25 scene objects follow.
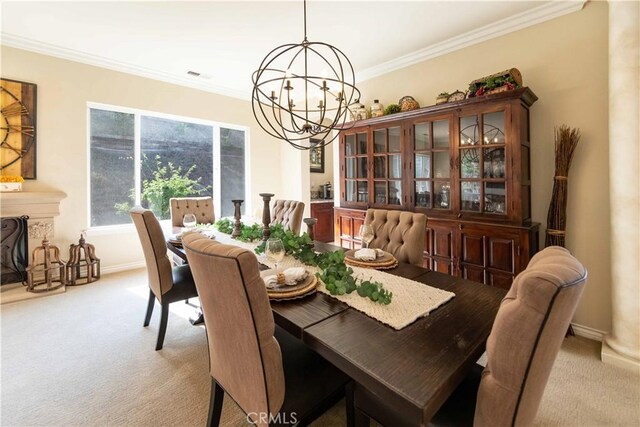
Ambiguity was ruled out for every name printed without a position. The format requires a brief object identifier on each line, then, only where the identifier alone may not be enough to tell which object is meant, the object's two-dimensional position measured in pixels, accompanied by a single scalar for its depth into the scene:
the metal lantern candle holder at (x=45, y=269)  3.29
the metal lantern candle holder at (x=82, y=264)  3.56
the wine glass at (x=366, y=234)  1.92
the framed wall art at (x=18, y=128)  3.24
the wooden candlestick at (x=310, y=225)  2.11
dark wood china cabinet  2.48
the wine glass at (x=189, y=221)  2.69
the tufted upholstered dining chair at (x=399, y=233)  2.03
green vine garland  1.33
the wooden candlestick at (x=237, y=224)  2.63
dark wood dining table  0.80
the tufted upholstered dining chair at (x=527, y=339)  0.76
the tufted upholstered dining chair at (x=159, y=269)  2.11
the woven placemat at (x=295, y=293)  1.32
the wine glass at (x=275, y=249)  1.61
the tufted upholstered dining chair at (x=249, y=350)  0.96
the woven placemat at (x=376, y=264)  1.77
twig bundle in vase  2.40
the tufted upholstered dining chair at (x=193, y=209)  3.68
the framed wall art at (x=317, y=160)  6.52
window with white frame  3.99
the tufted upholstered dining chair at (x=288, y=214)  3.05
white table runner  1.17
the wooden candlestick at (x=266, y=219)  2.36
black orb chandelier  1.84
